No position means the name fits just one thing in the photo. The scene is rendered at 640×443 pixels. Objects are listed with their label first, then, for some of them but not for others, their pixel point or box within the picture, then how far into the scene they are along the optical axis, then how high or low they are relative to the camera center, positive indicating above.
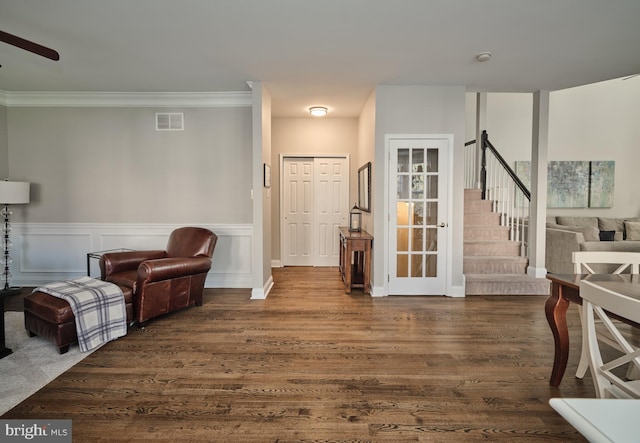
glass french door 4.15 -0.12
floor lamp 3.93 +0.05
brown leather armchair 3.13 -0.70
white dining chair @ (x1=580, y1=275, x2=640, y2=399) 1.17 -0.54
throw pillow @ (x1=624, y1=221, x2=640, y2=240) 6.18 -0.47
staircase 4.29 -0.74
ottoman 2.57 -0.92
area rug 2.05 -1.17
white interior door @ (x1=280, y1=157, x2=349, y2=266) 5.98 -0.04
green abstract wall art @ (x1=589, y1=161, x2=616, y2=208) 6.91 +0.44
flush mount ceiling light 5.01 +1.49
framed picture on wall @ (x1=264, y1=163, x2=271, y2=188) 4.23 +0.41
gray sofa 3.98 -0.51
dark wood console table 4.24 -0.70
